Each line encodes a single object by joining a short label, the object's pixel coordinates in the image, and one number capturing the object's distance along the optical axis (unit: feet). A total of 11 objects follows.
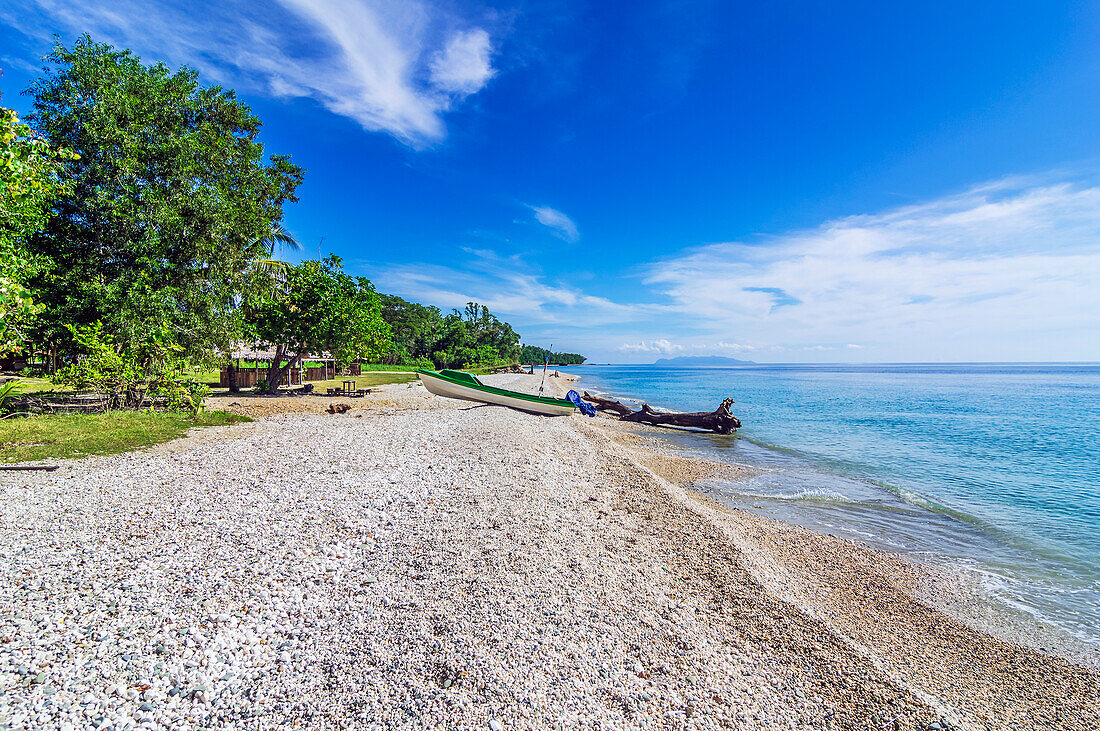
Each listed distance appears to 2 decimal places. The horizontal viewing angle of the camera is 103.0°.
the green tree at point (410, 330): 222.89
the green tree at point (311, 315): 70.44
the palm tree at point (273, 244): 84.68
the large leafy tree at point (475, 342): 218.18
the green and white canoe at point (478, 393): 70.95
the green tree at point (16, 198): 26.03
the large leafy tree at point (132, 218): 46.65
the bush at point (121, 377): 42.70
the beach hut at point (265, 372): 85.20
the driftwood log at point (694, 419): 71.56
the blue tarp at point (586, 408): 82.62
